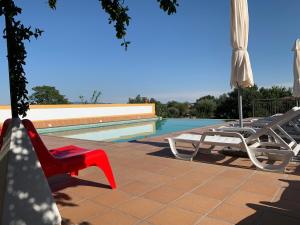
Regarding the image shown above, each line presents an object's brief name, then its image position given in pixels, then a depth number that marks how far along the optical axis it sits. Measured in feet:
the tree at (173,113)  73.00
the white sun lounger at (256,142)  12.99
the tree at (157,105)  70.38
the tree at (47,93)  106.11
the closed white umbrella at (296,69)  26.23
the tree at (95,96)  85.06
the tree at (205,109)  63.09
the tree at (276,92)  54.87
